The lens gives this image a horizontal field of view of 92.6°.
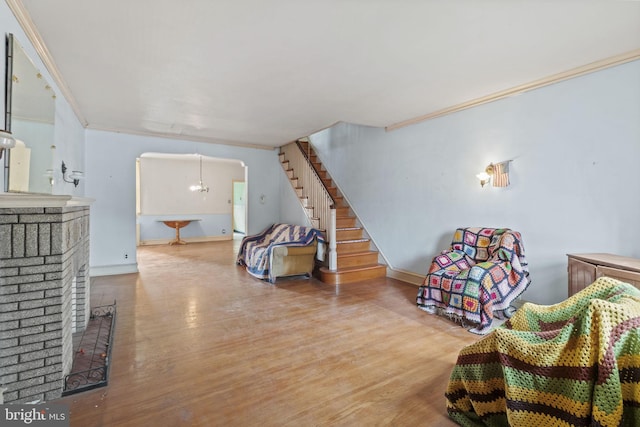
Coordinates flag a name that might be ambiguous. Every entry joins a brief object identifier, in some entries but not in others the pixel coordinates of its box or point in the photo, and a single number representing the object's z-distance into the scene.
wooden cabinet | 2.29
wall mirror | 1.97
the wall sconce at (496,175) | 3.64
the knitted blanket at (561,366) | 1.20
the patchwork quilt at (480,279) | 3.12
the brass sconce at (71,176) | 3.69
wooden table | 9.27
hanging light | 9.46
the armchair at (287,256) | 4.97
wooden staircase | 5.03
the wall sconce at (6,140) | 1.44
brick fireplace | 1.77
